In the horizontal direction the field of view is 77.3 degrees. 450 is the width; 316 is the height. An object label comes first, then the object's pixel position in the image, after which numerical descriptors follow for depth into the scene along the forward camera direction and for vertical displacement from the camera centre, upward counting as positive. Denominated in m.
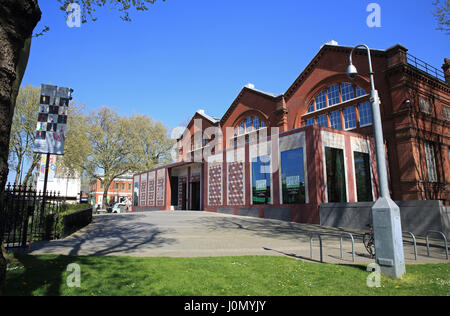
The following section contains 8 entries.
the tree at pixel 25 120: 25.91 +7.14
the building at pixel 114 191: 69.55 +1.55
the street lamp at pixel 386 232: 6.02 -0.79
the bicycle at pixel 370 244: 8.51 -1.49
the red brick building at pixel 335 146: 18.78 +3.65
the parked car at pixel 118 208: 38.81 -1.54
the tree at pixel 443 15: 13.96 +9.00
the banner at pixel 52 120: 13.04 +3.64
